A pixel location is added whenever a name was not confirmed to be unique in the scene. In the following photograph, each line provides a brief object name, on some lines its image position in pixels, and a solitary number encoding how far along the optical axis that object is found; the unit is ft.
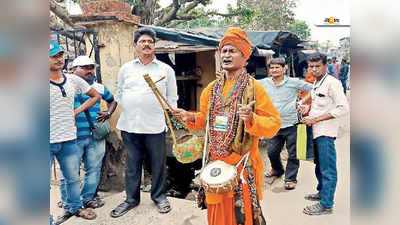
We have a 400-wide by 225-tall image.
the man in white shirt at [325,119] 10.64
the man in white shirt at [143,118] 10.12
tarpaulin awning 18.25
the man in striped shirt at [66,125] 8.76
